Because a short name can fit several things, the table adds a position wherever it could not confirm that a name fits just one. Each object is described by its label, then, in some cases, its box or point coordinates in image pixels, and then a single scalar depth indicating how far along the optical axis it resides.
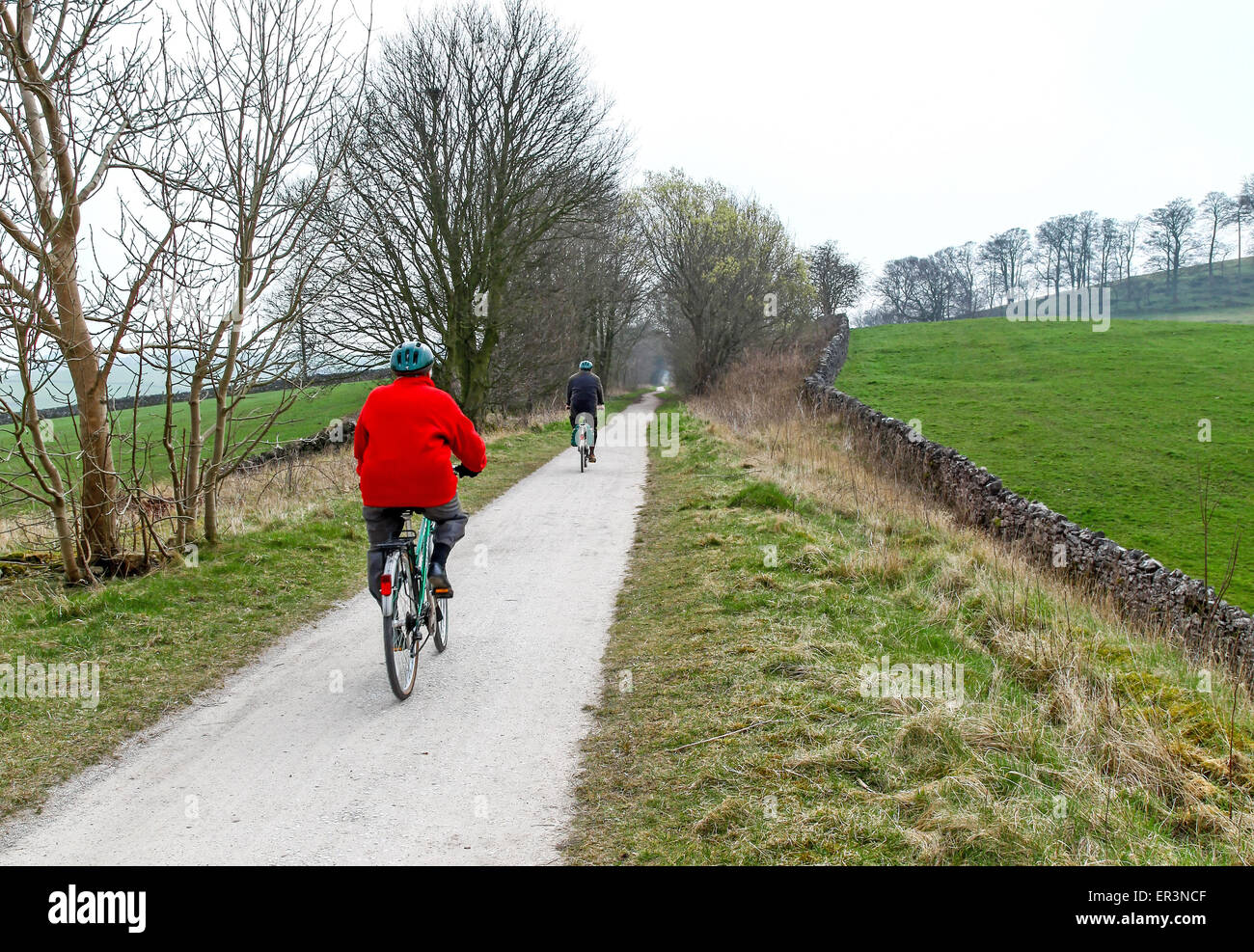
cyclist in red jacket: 5.58
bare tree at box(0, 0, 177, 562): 7.18
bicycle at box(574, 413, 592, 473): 17.08
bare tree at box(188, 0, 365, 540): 9.00
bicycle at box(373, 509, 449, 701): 5.33
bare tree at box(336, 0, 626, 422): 22.38
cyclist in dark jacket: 16.80
